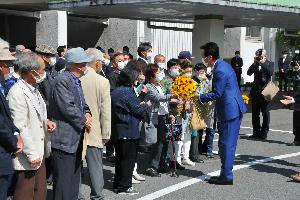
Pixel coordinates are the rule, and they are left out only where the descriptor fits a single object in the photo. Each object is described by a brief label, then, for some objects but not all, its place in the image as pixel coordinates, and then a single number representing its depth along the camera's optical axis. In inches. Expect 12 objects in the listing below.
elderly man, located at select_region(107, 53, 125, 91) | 359.6
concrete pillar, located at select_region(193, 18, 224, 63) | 619.1
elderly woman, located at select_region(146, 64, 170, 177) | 321.1
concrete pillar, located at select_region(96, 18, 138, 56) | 885.5
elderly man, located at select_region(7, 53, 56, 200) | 202.5
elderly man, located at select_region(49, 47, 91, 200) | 227.5
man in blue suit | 313.0
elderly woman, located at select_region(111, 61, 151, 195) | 283.9
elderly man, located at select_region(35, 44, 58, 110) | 283.1
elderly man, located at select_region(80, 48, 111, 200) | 262.8
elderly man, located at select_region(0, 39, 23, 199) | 181.3
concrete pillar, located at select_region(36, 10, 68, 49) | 769.6
